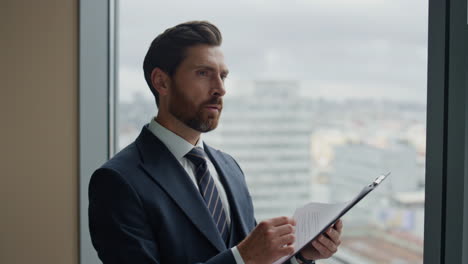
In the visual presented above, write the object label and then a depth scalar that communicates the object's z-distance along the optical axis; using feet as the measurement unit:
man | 3.27
